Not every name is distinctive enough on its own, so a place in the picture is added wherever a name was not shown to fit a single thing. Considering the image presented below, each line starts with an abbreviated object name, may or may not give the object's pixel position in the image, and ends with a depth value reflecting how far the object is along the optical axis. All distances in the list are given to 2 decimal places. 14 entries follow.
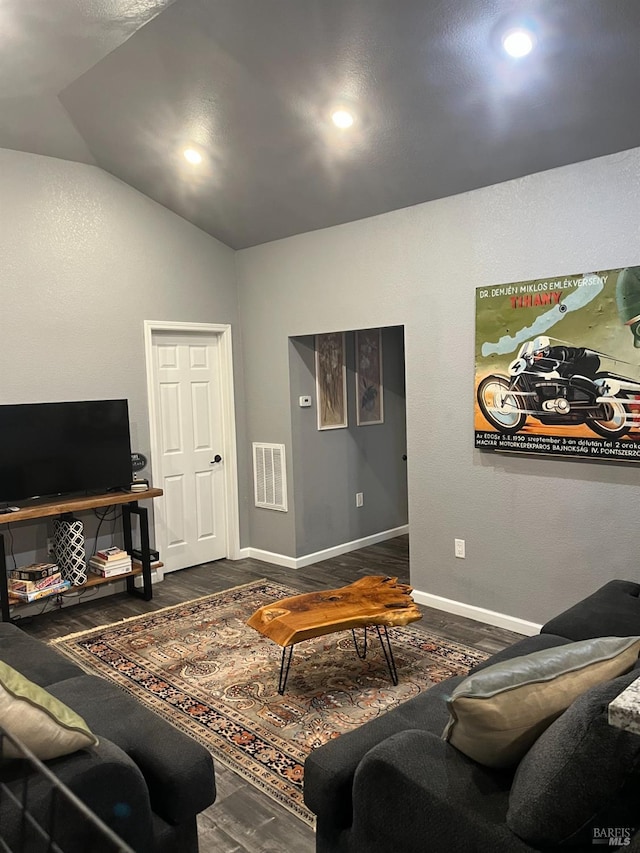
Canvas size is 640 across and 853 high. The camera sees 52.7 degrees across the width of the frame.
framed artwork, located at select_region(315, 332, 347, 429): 5.50
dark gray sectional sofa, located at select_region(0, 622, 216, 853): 1.55
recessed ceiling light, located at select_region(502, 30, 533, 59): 2.76
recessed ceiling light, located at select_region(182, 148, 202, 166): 4.23
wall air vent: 5.39
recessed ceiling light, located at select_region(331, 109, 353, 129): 3.54
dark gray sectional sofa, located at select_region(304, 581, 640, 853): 1.31
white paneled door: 5.19
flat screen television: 4.13
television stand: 3.97
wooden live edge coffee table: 2.97
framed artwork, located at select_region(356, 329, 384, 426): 5.88
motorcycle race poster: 3.32
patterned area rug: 2.79
